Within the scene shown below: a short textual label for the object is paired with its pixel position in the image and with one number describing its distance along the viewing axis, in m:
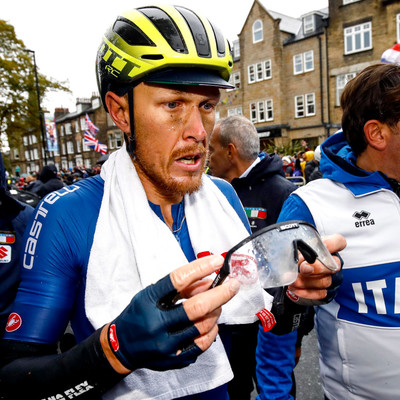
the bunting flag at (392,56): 2.71
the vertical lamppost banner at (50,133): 20.72
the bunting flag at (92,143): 16.81
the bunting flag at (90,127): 18.20
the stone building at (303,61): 21.67
